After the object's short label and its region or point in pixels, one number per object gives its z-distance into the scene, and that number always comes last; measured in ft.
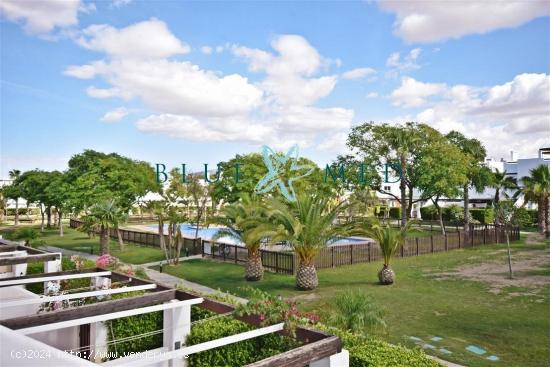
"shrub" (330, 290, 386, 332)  31.17
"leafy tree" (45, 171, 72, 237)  93.42
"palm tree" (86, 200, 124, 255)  84.38
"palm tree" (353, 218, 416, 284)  58.13
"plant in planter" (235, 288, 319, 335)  18.24
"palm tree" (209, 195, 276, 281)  57.47
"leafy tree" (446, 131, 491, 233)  130.00
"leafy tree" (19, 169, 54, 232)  143.43
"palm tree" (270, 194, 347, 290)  55.77
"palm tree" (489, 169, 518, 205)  148.63
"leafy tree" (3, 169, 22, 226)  157.99
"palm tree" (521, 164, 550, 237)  118.52
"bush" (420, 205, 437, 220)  172.76
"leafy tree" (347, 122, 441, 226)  116.37
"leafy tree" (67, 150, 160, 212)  90.94
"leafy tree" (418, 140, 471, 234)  108.58
